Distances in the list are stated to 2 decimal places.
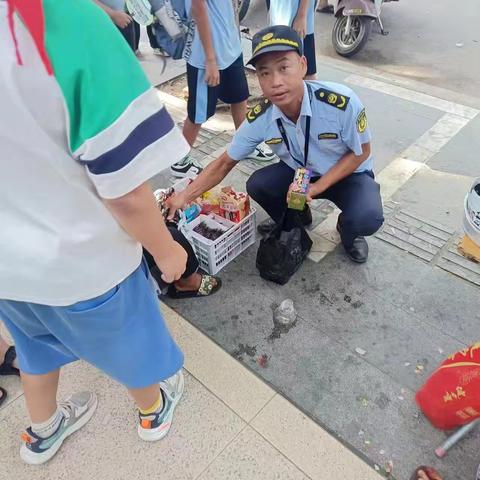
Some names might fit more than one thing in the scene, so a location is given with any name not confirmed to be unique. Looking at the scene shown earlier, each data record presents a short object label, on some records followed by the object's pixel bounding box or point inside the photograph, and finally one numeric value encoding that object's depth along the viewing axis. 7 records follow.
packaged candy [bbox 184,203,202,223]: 2.53
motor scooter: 4.89
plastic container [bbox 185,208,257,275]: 2.49
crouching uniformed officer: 2.12
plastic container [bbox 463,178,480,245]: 1.47
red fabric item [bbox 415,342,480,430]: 1.66
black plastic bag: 2.44
